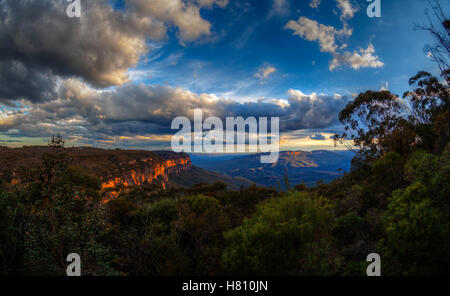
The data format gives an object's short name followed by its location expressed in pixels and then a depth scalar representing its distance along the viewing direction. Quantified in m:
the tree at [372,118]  21.54
